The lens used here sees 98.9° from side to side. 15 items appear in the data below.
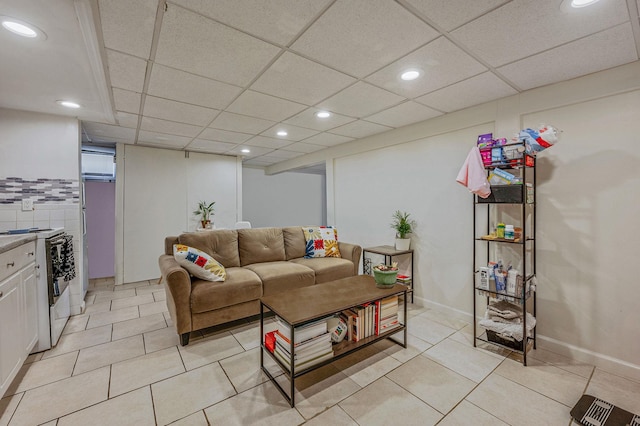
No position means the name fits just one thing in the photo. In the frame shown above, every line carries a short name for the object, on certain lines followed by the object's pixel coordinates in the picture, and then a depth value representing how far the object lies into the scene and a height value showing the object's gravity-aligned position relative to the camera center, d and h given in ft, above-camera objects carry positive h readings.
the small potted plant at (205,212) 17.23 -0.14
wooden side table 11.16 -1.76
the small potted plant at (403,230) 11.66 -0.86
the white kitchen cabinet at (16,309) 5.64 -2.33
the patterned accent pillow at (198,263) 8.62 -1.72
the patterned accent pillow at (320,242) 12.87 -1.55
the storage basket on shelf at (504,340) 7.58 -3.74
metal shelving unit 7.37 -0.86
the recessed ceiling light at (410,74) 7.03 +3.57
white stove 7.82 -2.59
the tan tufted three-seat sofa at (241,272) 8.21 -2.31
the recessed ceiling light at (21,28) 5.14 +3.56
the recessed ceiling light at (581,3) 4.63 +3.53
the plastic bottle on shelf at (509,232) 7.77 -0.65
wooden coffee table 5.92 -2.30
